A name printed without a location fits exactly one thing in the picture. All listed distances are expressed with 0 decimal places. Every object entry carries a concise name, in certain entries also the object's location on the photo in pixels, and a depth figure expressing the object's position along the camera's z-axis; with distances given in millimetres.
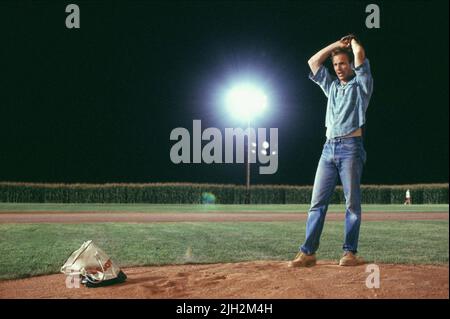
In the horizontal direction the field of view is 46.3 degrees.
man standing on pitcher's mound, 5258
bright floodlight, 31922
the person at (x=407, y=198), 33250
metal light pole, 32906
